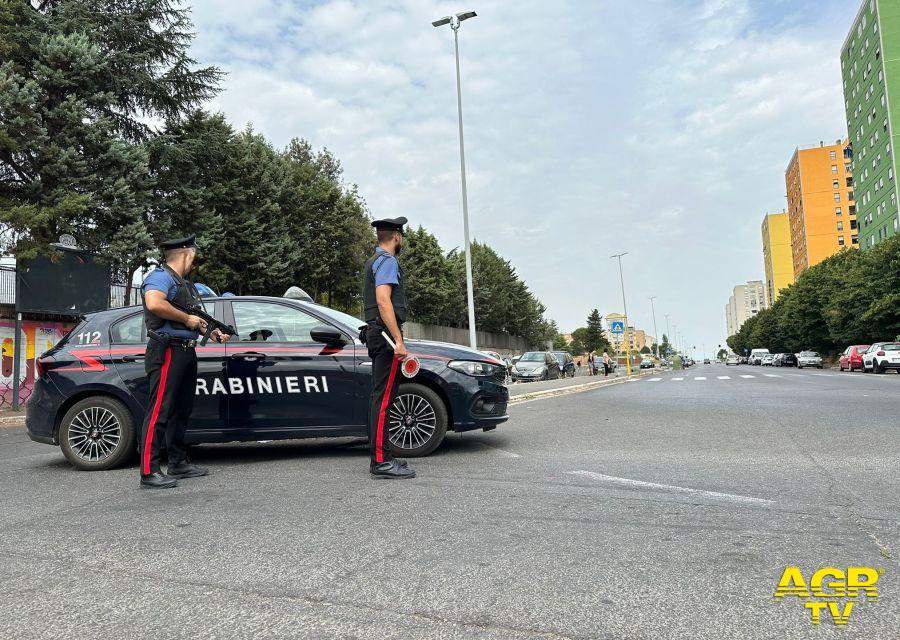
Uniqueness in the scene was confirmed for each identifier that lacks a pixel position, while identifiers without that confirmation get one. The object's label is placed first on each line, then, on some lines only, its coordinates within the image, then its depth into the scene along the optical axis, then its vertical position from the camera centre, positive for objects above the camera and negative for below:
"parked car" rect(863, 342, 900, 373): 31.03 -0.37
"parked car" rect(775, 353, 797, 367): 63.45 -0.61
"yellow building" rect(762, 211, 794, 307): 143.62 +23.55
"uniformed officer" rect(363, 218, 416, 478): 4.85 +0.34
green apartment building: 65.88 +27.05
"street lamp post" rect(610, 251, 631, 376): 61.61 +7.97
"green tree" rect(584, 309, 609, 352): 125.44 +6.32
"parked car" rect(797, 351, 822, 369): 53.03 -0.58
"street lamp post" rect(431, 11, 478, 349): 21.30 +9.59
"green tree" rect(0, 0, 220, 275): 17.16 +7.57
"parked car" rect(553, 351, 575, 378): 37.69 +0.06
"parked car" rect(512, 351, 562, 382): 32.53 -0.08
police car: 5.65 -0.10
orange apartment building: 106.25 +25.48
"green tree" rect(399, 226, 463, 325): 49.50 +7.43
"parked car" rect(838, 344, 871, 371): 37.28 -0.40
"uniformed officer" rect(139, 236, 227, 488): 4.73 +0.12
